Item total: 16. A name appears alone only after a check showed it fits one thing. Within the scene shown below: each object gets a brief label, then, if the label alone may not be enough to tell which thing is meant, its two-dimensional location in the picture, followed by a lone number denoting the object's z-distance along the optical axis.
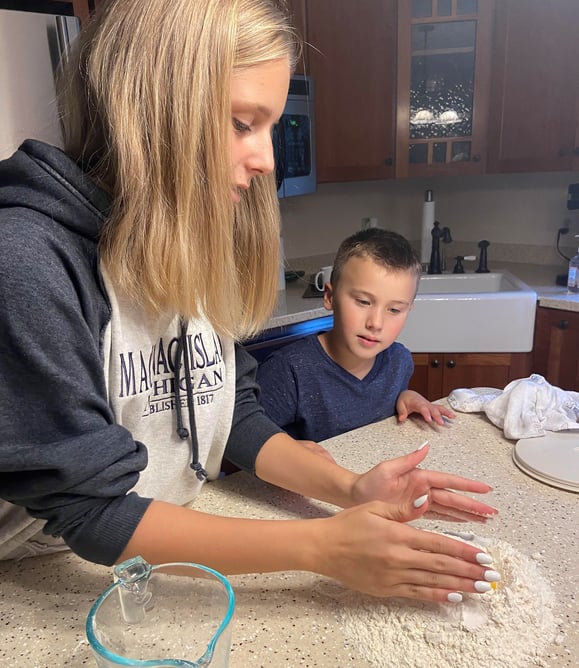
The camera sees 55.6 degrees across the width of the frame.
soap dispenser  2.11
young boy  1.23
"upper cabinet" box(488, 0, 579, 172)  2.06
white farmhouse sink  2.05
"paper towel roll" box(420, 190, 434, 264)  2.62
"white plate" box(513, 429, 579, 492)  0.77
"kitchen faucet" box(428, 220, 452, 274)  2.52
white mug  2.22
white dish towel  0.90
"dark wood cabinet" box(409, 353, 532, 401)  2.13
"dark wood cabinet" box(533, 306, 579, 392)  2.00
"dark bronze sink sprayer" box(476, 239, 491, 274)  2.52
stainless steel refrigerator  1.38
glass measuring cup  0.46
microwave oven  2.13
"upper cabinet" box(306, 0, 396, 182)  2.23
